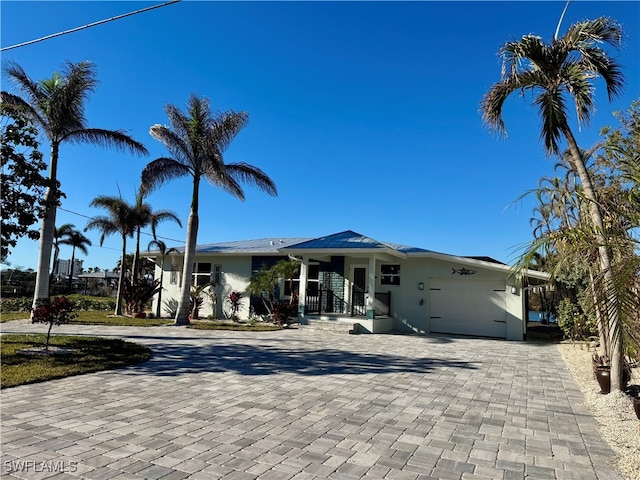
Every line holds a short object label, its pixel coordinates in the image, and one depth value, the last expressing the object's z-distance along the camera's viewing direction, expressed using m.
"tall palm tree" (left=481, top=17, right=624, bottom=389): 5.70
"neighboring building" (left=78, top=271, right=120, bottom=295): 38.28
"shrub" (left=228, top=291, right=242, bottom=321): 17.67
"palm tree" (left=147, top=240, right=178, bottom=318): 20.00
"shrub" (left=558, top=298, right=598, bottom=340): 12.29
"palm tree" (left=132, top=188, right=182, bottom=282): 18.47
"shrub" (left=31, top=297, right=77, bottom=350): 7.96
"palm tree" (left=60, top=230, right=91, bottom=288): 35.47
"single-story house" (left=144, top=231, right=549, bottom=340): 14.38
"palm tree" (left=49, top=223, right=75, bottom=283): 33.38
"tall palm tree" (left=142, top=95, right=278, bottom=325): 14.90
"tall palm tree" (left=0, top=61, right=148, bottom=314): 12.12
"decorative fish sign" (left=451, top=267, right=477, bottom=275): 14.94
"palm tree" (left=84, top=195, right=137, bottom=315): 18.02
